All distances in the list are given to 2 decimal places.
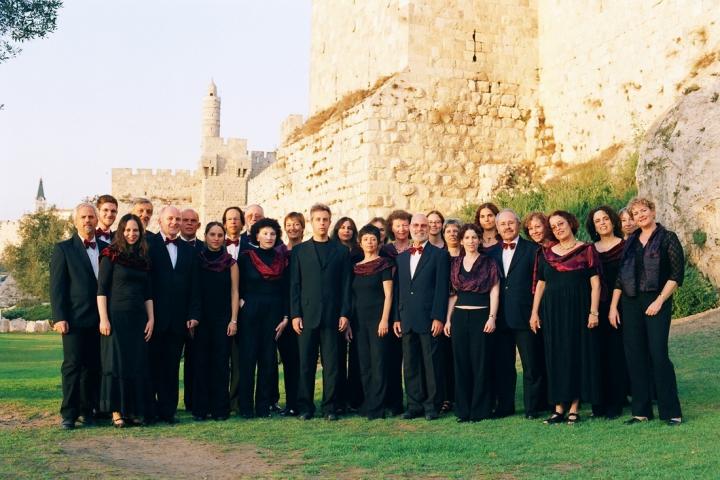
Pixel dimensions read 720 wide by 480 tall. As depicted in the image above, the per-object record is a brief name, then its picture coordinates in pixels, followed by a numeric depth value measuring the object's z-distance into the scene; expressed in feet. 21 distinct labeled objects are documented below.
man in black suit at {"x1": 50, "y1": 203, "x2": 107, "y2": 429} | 23.31
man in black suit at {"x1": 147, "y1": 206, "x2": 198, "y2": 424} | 24.34
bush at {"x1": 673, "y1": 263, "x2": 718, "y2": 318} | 35.91
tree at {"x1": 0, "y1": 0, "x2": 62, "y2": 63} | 34.58
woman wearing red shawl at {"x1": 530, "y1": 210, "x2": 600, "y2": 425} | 22.80
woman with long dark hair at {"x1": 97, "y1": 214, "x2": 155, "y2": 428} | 23.24
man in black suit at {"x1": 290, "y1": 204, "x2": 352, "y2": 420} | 25.20
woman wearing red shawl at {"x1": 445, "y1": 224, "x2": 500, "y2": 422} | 23.85
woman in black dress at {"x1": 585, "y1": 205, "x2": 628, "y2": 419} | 23.17
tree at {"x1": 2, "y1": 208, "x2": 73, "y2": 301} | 123.65
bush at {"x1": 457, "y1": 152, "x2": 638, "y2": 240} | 42.09
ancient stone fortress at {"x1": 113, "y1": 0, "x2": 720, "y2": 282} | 46.39
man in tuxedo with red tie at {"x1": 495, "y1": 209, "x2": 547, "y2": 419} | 23.97
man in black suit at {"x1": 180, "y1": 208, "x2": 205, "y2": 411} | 25.53
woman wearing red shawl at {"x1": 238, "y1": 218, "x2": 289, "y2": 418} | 25.34
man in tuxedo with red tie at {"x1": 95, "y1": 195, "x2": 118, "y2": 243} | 24.23
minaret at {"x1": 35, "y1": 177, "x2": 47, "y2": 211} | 398.89
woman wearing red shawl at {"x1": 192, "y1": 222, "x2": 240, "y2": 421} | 24.86
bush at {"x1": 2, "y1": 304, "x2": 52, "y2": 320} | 96.61
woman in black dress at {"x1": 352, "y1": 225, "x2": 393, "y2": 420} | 25.13
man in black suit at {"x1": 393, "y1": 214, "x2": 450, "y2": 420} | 24.61
